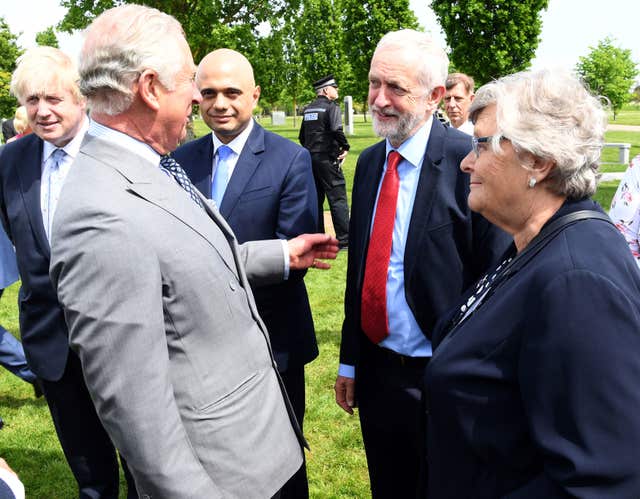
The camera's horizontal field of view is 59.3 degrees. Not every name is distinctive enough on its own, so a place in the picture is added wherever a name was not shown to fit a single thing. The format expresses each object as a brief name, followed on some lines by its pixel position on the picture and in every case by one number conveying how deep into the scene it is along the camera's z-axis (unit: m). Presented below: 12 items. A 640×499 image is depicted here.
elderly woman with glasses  1.27
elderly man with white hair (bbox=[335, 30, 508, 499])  2.36
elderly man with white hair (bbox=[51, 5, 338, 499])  1.51
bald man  2.91
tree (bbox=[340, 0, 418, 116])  34.41
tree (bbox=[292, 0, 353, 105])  43.81
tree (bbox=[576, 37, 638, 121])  41.94
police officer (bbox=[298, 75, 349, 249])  9.37
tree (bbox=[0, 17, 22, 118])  36.53
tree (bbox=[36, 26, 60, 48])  64.52
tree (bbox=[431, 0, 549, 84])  21.83
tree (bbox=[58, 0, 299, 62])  23.72
